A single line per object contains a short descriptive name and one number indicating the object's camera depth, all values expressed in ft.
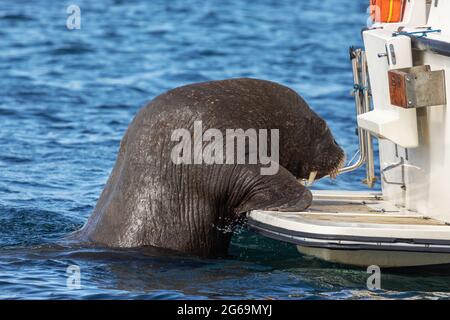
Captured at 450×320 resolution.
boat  50.06
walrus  53.21
